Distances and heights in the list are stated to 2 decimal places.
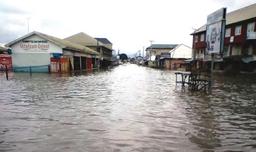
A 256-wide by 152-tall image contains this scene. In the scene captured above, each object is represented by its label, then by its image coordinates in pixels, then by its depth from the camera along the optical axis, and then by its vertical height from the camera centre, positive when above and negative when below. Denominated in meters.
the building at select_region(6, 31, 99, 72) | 22.91 +1.31
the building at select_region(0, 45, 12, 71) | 23.57 +0.40
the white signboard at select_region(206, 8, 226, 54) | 10.83 +2.19
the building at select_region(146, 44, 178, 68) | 63.42 +6.05
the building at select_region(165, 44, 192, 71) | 47.53 +2.46
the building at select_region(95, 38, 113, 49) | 74.69 +9.74
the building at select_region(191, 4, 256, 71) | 25.02 +3.30
